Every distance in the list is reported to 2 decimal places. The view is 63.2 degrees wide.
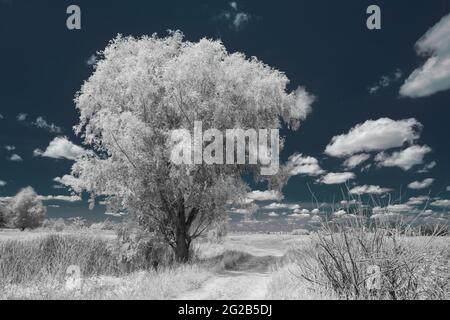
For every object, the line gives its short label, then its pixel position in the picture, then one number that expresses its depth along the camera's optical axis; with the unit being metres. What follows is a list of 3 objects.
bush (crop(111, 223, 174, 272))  17.53
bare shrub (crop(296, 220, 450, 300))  6.87
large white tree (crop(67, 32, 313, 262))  17.27
